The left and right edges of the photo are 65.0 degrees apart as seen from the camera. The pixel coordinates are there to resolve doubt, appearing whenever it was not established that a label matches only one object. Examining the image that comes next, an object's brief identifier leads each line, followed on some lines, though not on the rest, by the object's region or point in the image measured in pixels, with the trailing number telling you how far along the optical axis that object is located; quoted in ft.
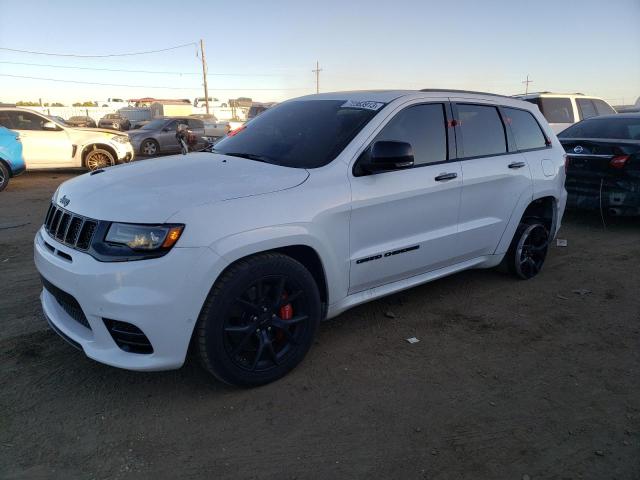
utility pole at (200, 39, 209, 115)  145.48
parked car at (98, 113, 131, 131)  92.99
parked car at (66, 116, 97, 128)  112.24
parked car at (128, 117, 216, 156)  55.52
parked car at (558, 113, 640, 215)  21.34
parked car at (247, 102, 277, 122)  61.87
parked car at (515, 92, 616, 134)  37.76
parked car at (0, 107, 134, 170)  36.58
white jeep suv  8.63
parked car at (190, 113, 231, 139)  68.34
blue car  32.40
